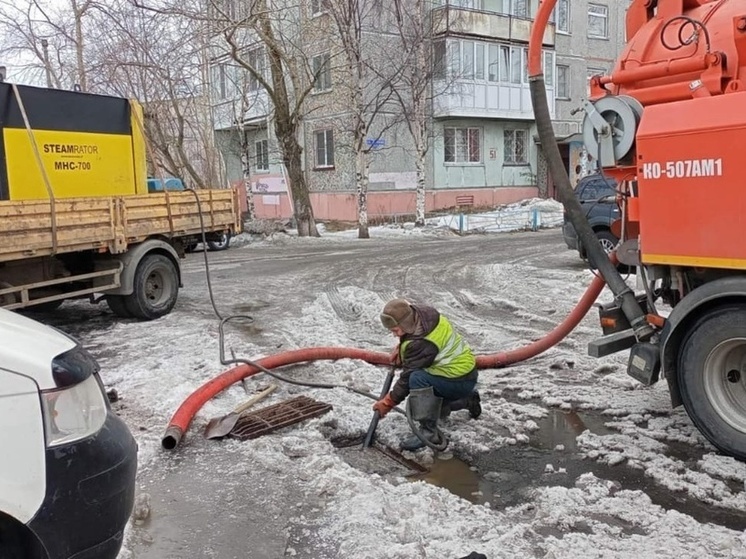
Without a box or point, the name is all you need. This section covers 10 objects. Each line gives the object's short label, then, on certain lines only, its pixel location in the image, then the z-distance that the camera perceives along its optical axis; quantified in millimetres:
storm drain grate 5219
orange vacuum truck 4328
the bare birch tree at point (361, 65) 19438
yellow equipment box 8273
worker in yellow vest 4852
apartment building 26688
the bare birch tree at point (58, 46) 20844
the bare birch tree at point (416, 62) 21438
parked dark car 5680
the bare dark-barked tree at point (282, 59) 17516
